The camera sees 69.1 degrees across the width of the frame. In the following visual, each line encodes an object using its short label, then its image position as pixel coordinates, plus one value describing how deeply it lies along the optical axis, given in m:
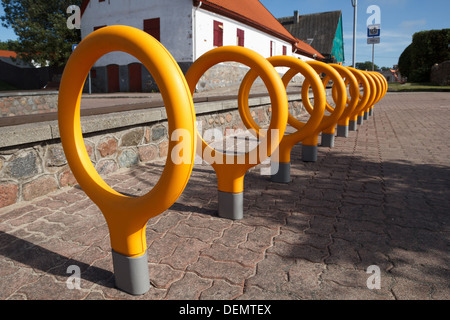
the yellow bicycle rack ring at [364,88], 7.04
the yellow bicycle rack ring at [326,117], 4.88
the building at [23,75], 27.07
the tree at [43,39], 21.78
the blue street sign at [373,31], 22.73
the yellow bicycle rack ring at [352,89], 6.15
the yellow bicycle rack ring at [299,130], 3.88
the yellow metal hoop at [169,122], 1.60
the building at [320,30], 38.47
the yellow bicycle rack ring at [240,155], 2.75
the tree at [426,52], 27.91
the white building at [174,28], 15.11
